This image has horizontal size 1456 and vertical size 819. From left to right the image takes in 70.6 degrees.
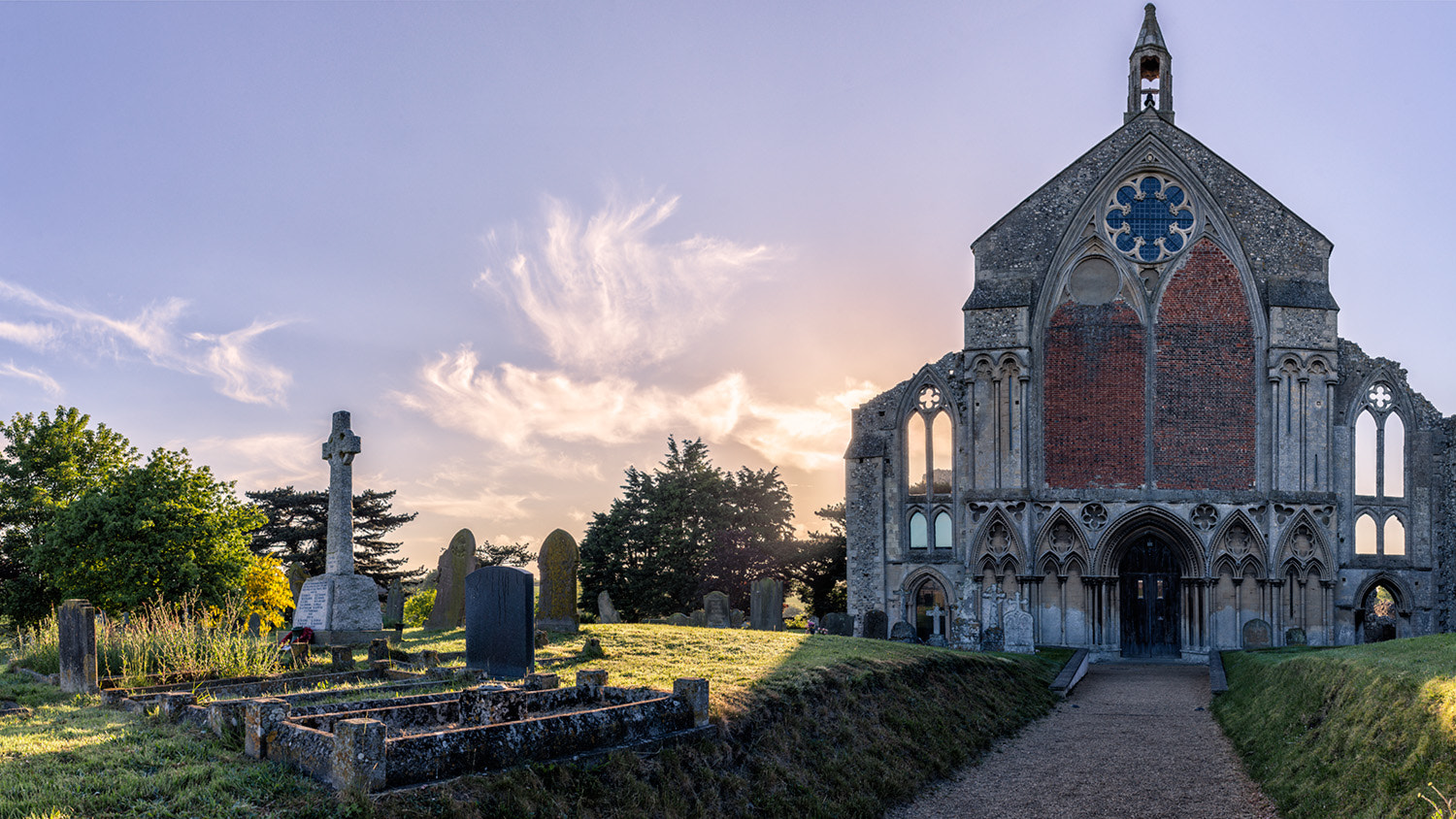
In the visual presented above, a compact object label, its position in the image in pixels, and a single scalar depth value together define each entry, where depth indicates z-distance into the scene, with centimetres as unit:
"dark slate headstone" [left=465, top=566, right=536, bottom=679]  1367
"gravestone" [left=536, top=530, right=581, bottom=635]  2094
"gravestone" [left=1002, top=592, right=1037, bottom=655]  2898
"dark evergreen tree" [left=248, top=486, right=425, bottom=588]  4806
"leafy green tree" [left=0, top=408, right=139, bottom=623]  2891
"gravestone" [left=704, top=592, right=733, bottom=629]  3256
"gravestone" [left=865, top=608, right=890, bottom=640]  2955
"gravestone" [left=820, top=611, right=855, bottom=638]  3109
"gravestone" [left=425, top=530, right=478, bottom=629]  2608
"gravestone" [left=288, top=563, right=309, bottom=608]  3187
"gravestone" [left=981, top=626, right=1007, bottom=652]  2881
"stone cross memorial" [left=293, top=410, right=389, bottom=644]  2156
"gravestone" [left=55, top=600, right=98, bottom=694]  1409
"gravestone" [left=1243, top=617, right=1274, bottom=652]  3084
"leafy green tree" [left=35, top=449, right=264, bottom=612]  2014
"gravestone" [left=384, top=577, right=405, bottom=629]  3014
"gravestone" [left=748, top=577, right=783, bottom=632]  2966
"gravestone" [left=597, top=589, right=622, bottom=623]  3512
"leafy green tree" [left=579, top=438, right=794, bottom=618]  4519
